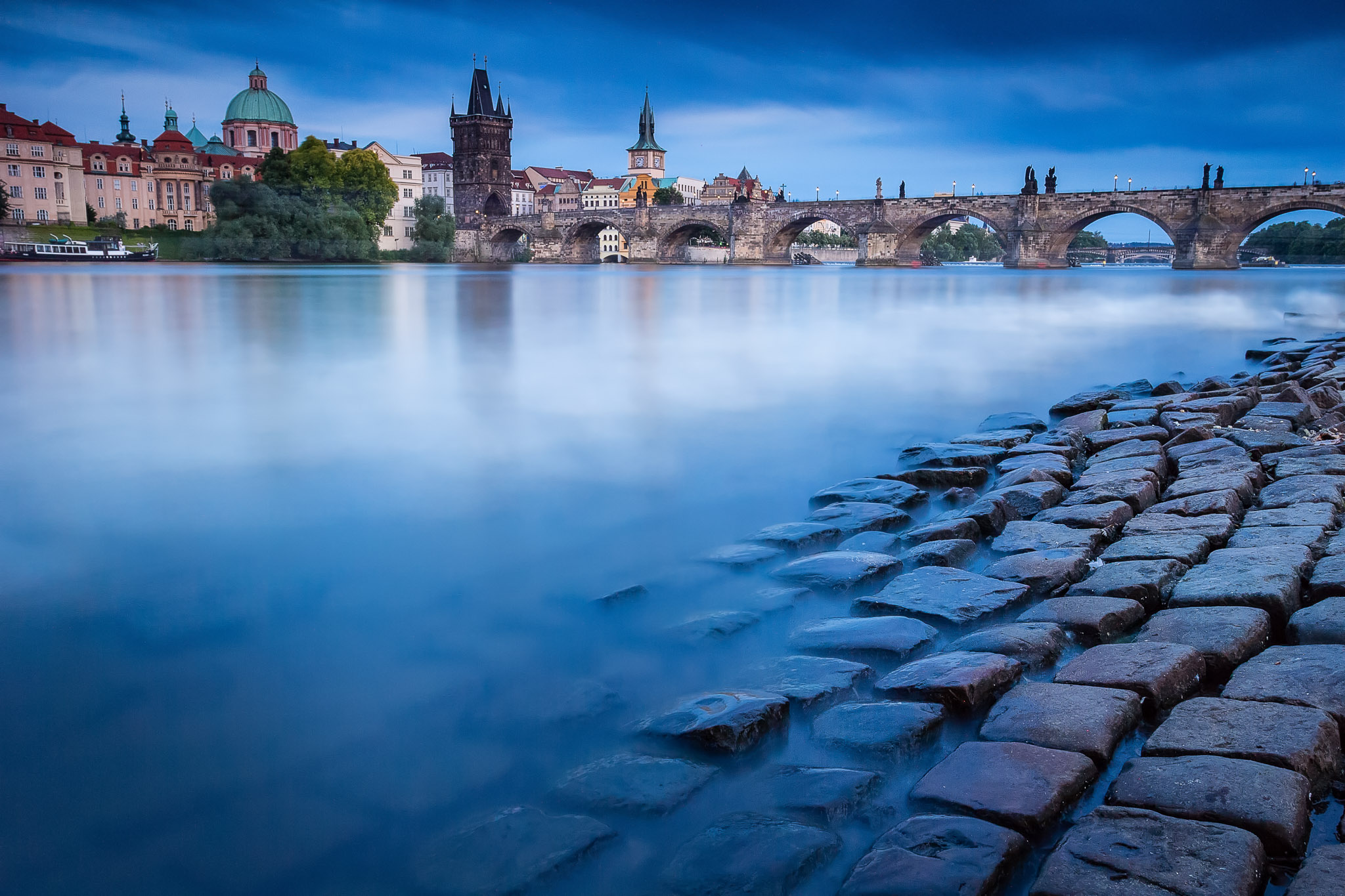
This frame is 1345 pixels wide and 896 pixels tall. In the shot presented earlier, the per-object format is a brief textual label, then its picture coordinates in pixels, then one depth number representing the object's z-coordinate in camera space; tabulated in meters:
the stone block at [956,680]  2.32
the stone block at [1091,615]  2.69
